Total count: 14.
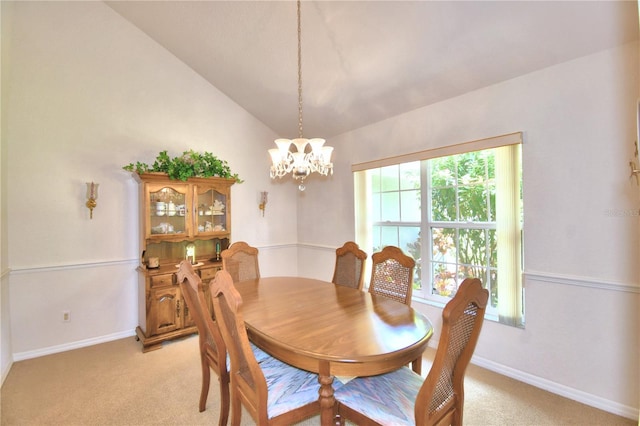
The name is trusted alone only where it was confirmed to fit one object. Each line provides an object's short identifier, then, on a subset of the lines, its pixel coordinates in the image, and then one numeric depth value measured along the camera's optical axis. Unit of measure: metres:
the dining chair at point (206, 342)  1.70
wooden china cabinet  3.05
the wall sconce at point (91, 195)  3.09
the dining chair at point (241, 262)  2.79
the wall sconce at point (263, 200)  4.39
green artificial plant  3.15
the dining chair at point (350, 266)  2.59
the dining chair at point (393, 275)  2.24
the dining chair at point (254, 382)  1.34
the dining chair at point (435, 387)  1.16
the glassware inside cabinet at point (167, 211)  3.20
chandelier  2.05
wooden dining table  1.32
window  2.52
